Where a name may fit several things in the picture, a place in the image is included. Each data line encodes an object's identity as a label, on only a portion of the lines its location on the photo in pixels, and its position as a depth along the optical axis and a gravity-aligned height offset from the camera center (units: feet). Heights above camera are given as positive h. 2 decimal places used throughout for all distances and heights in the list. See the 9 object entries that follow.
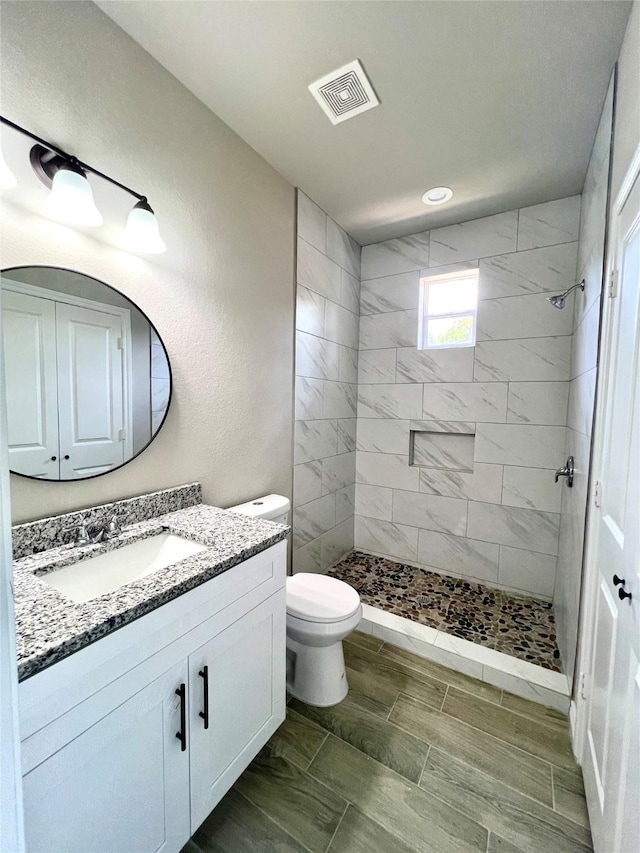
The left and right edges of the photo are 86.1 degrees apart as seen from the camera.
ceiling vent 4.64 +4.48
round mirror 3.53 +0.30
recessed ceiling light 7.15 +4.57
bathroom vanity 2.29 -2.39
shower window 8.61 +2.57
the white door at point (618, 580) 2.73 -1.56
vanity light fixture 3.48 +2.25
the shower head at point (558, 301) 6.42 +2.10
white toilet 4.99 -3.36
